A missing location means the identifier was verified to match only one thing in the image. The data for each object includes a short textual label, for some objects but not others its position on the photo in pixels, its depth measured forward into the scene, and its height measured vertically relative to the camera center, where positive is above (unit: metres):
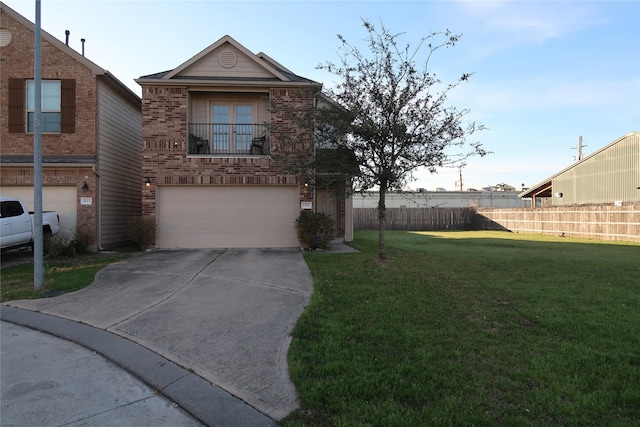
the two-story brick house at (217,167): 13.15 +1.65
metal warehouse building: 23.27 +2.44
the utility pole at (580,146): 47.12 +8.08
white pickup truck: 10.38 -0.18
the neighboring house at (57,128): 12.87 +2.95
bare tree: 9.65 +2.37
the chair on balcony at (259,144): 13.90 +2.55
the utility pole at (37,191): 7.69 +0.52
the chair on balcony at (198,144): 13.71 +2.51
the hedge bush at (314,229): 12.69 -0.41
